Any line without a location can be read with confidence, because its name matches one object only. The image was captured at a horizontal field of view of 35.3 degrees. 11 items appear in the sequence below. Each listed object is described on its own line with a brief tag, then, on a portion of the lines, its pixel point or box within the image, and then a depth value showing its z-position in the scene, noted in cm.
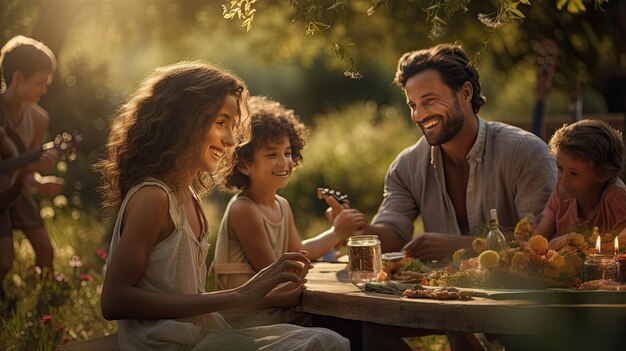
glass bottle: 393
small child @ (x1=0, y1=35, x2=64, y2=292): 674
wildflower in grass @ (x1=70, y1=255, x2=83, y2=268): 659
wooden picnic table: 309
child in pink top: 405
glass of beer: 399
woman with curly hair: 328
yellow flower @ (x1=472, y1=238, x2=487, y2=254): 396
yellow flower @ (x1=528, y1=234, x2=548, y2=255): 356
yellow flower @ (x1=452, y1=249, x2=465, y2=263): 402
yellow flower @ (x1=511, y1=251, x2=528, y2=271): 355
